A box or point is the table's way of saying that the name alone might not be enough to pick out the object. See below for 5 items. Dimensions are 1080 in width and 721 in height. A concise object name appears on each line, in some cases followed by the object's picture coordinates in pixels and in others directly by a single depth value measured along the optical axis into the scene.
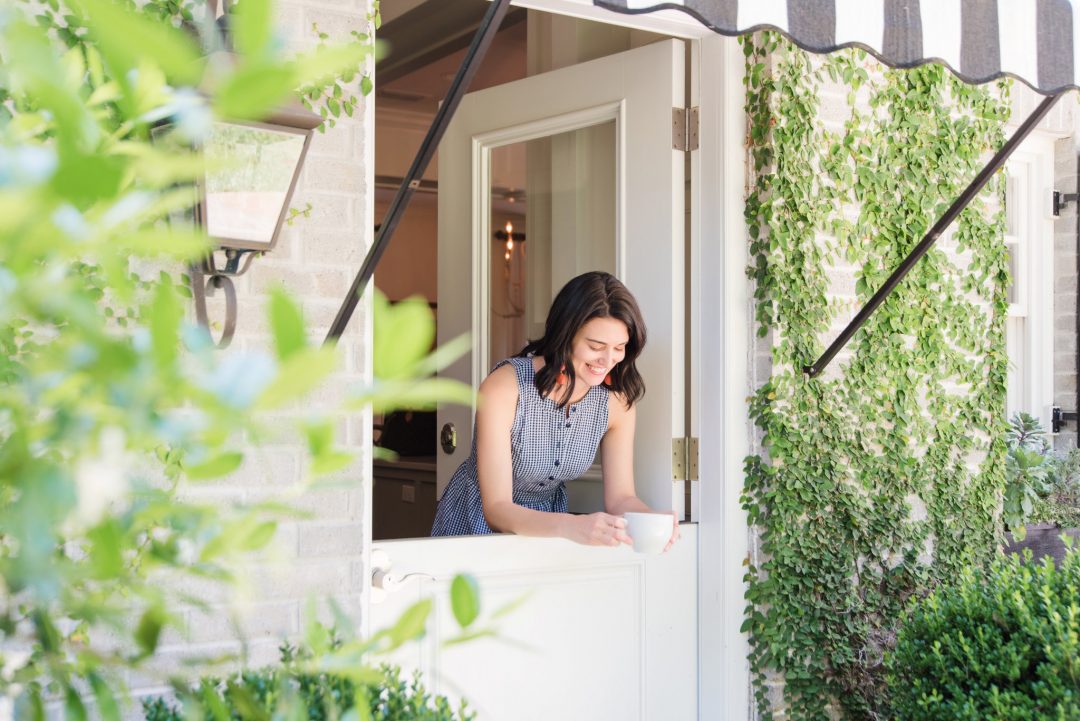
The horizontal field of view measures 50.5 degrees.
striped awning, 2.22
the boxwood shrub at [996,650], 2.40
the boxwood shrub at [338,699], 1.74
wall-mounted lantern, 1.87
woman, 2.91
